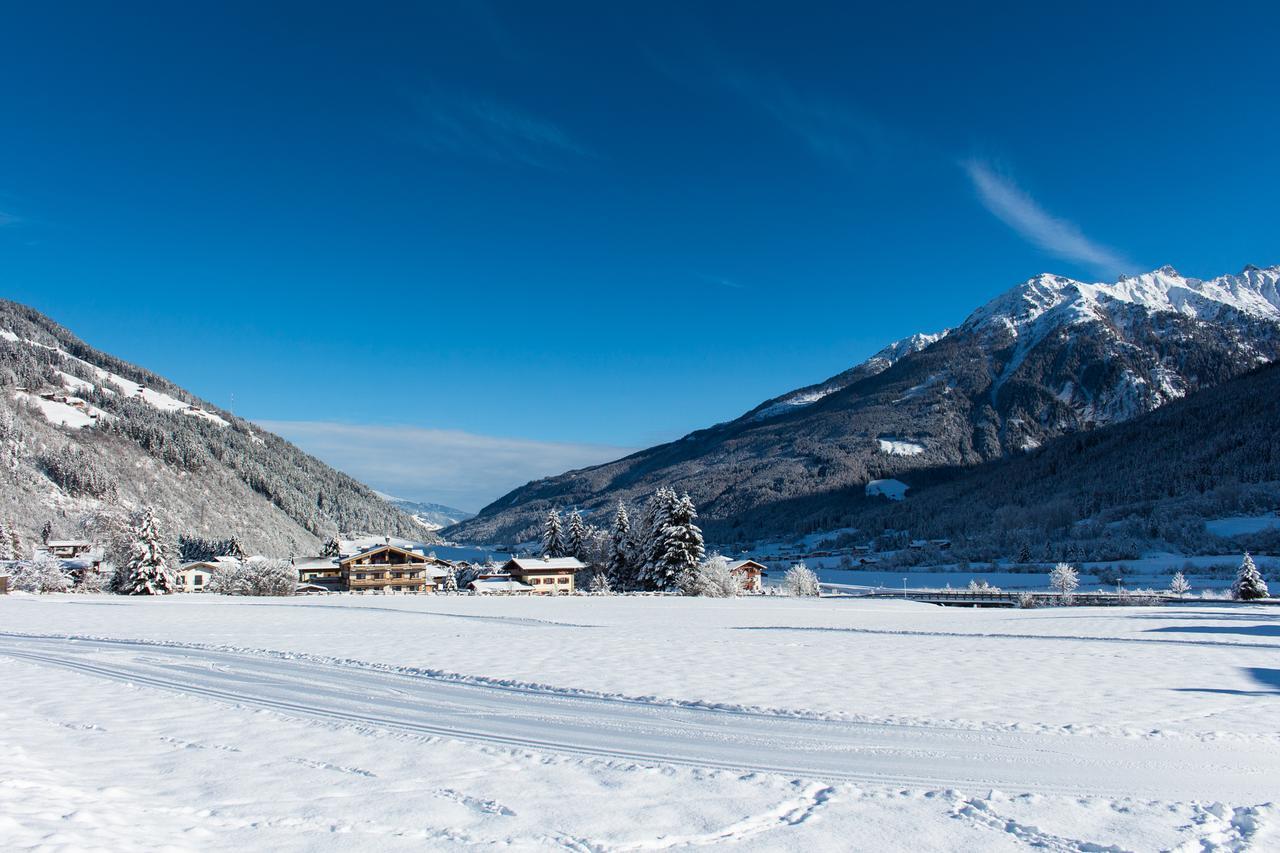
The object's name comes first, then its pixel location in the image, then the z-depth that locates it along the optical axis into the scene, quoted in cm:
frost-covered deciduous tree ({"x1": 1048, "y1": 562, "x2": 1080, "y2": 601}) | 6531
